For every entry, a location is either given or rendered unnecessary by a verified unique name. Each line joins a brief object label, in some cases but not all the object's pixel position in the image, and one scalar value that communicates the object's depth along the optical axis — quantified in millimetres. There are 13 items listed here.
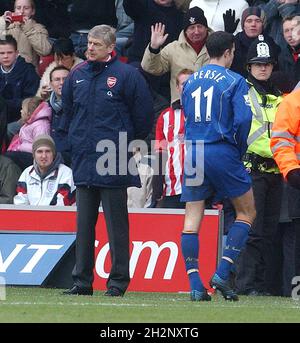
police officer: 14148
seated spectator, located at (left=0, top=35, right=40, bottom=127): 17859
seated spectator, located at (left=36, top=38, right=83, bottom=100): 17297
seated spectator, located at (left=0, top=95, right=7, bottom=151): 16641
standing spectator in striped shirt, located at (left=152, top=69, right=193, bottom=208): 15062
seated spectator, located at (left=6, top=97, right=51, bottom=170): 16281
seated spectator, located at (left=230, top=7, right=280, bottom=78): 16641
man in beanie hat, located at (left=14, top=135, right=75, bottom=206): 15164
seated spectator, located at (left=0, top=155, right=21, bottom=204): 15672
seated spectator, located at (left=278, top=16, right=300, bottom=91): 16297
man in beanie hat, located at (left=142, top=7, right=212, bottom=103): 16547
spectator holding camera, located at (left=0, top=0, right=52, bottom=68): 18562
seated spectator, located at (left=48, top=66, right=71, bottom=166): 16312
